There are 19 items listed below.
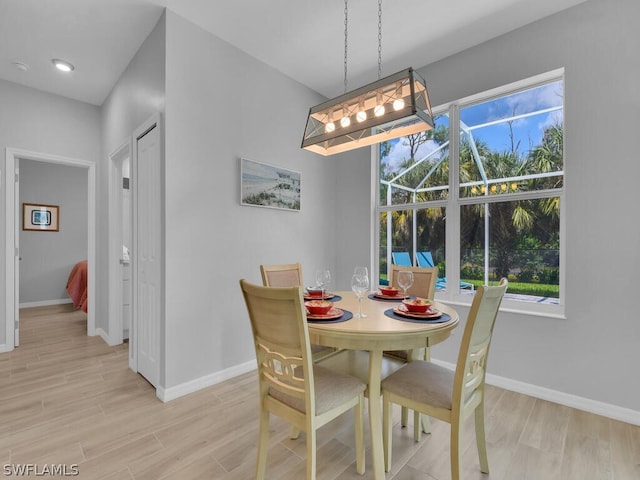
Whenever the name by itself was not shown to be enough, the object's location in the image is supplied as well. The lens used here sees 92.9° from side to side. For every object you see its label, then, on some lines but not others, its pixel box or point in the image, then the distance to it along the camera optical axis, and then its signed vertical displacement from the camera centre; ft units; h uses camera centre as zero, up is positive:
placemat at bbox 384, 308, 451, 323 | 5.08 -1.35
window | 8.17 +1.45
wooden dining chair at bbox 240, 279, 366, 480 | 4.18 -2.18
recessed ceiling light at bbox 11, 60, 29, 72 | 9.62 +5.60
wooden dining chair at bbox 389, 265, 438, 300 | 7.50 -1.07
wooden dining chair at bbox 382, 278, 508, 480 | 4.33 -2.35
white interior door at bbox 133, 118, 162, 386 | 8.00 -0.35
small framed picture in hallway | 17.39 +1.29
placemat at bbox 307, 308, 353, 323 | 5.07 -1.36
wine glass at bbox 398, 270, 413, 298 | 6.46 -0.85
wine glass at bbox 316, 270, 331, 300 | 6.77 -0.87
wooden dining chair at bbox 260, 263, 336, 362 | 6.87 -0.97
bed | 15.66 -2.41
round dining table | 4.58 -1.48
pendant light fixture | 5.65 +2.56
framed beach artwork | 9.39 +1.78
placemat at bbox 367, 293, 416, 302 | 6.93 -1.37
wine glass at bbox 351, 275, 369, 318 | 5.81 -0.87
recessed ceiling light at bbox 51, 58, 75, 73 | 9.65 +5.63
